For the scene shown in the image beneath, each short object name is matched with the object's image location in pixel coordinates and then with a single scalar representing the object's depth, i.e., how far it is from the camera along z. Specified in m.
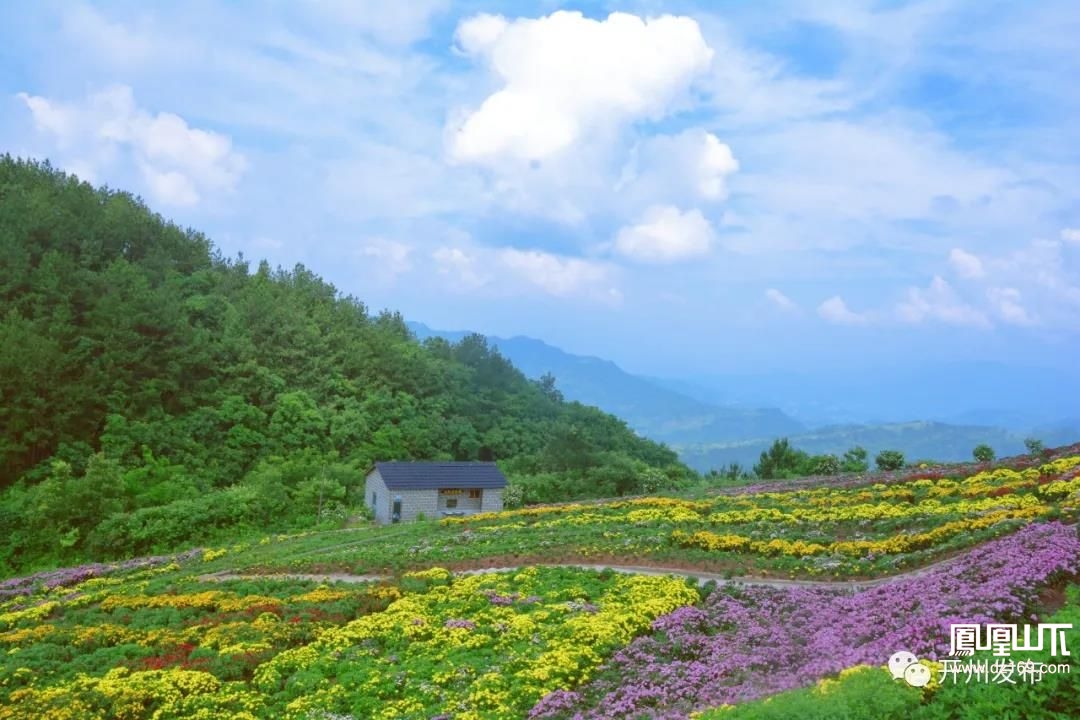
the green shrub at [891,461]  47.78
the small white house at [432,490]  45.69
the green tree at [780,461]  57.34
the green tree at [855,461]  52.28
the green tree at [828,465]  51.41
